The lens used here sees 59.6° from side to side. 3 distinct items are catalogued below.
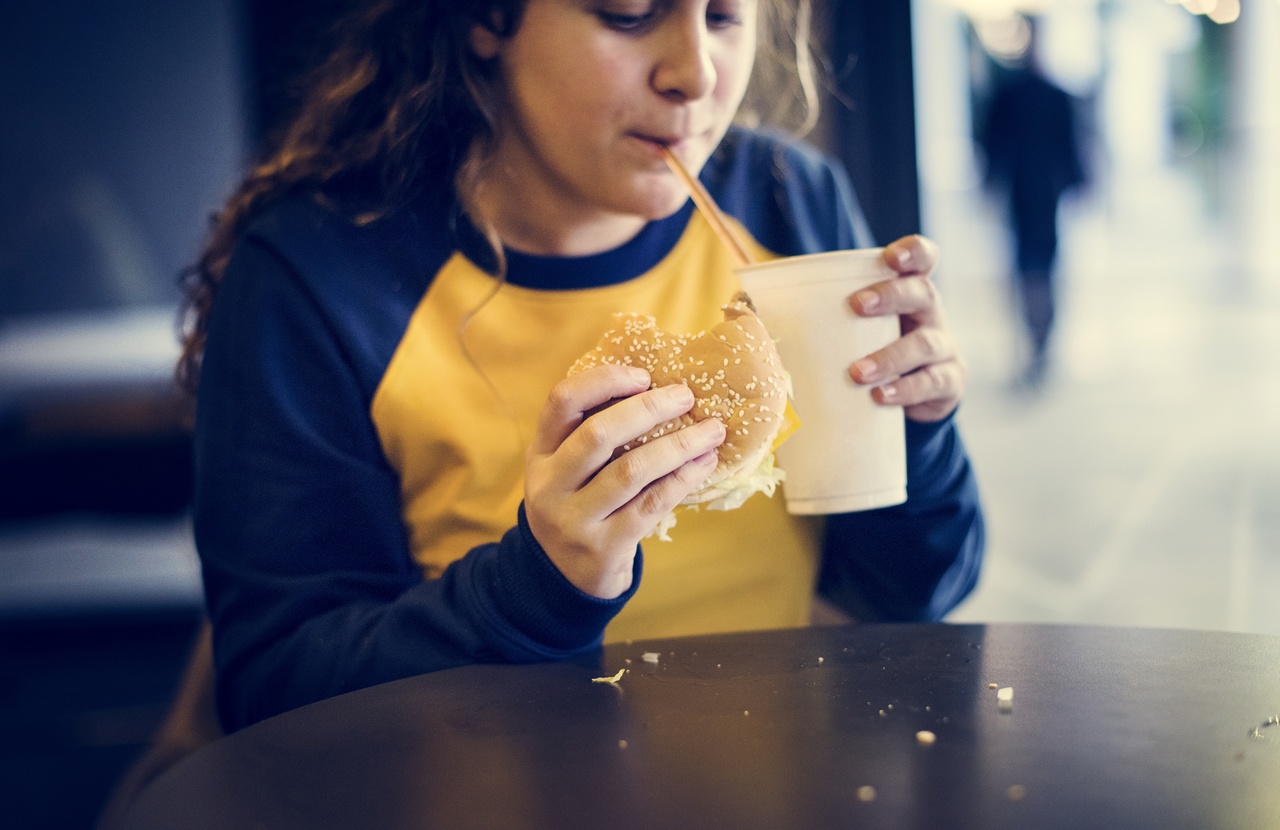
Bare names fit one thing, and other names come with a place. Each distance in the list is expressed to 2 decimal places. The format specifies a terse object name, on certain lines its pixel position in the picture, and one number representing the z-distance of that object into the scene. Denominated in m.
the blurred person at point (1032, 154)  5.33
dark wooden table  0.54
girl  0.87
